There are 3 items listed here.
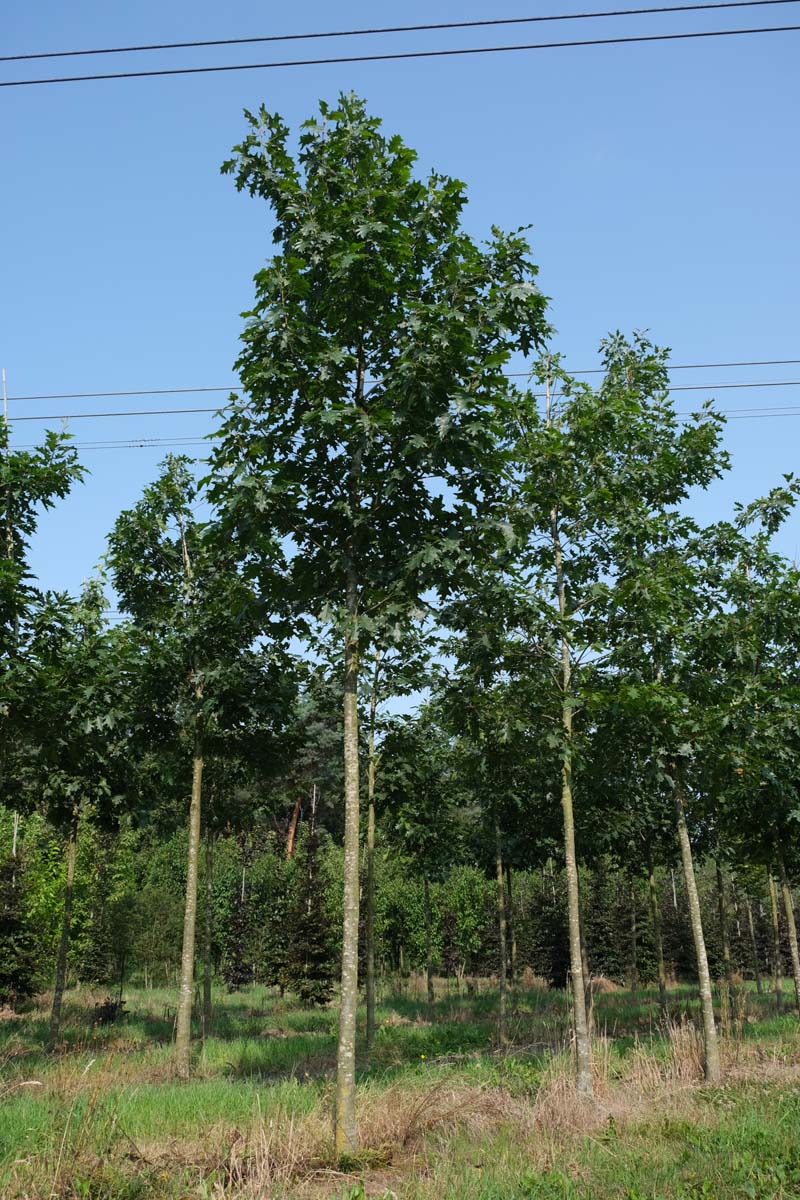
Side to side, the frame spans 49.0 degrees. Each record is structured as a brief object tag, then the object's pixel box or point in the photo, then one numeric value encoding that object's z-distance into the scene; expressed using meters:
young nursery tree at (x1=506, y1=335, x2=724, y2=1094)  10.20
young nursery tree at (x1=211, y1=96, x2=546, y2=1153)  7.62
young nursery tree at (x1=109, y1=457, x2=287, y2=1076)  12.12
